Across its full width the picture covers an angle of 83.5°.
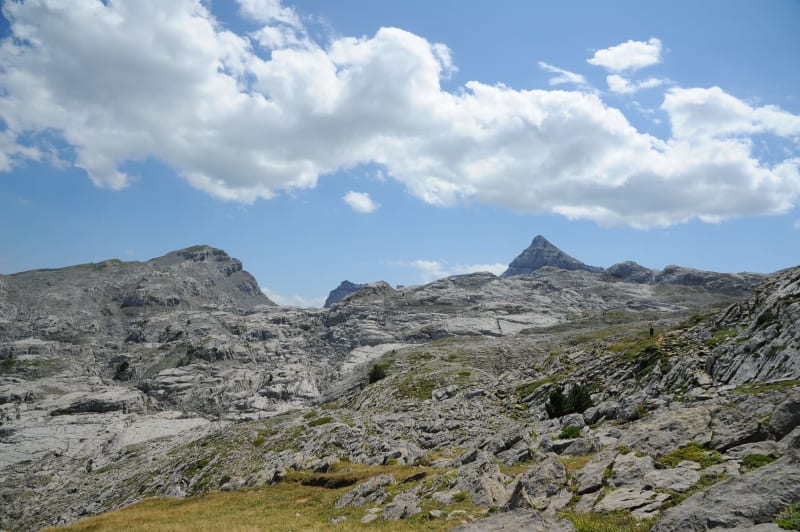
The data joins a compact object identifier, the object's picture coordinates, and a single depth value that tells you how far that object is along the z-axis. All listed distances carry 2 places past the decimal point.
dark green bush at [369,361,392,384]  117.11
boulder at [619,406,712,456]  22.97
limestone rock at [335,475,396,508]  28.98
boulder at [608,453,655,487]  19.84
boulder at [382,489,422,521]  23.86
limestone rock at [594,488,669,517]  16.77
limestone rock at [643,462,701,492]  17.83
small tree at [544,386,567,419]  50.75
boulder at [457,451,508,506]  22.73
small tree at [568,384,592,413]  50.72
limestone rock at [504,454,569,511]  20.16
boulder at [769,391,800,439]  19.66
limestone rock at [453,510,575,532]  17.11
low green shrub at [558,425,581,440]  33.47
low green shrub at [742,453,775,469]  17.75
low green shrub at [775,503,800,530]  11.96
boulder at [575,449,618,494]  20.53
